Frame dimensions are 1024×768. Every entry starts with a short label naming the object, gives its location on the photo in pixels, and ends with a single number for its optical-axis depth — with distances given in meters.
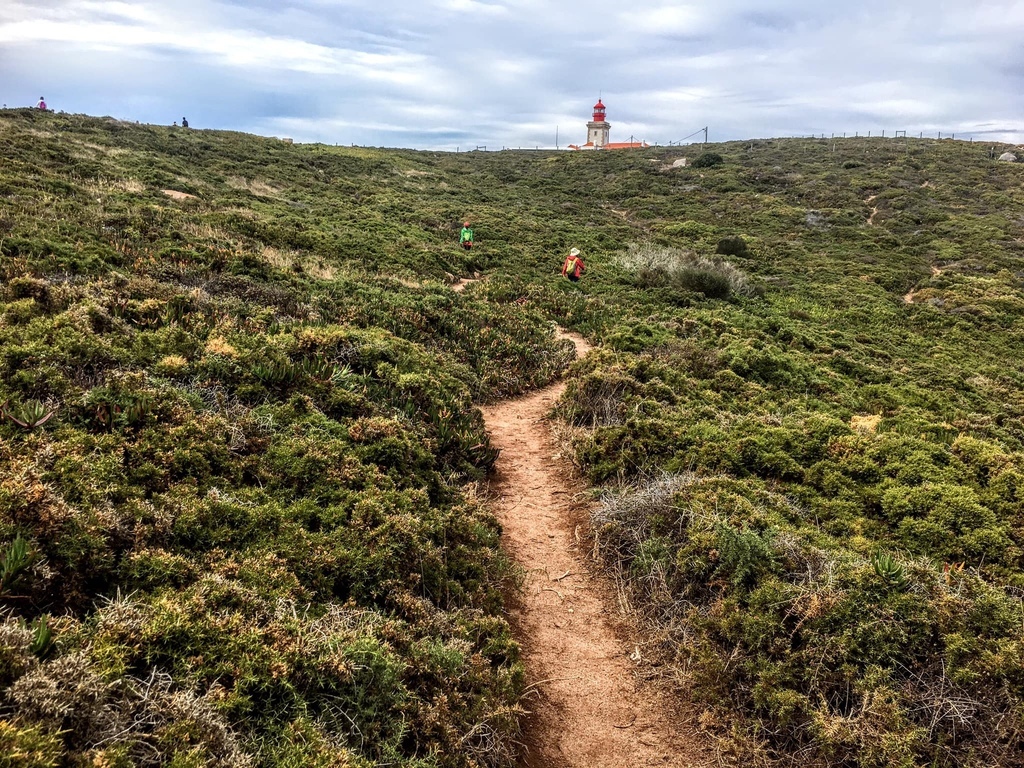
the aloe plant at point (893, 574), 4.49
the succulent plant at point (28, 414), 4.30
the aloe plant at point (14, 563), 2.96
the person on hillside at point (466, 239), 21.59
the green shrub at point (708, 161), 48.88
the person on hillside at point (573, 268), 18.61
